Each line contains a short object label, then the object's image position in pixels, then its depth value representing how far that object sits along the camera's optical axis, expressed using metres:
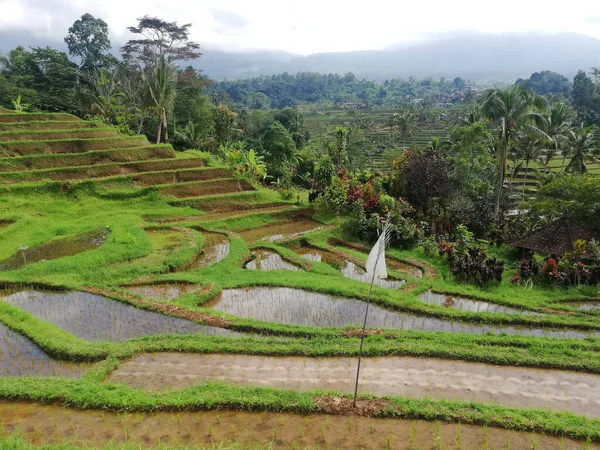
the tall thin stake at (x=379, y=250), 6.00
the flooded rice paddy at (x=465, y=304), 11.63
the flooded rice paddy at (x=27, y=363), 8.21
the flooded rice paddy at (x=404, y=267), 15.01
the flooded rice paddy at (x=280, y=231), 18.88
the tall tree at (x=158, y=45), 34.28
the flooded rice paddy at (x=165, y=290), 12.04
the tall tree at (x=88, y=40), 41.50
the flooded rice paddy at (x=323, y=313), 10.49
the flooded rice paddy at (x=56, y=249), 13.74
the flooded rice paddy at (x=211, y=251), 14.95
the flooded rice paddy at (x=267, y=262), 15.12
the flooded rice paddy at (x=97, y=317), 9.91
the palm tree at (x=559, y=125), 28.98
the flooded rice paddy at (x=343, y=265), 13.75
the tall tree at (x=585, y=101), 50.41
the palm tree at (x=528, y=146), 27.61
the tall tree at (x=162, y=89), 27.03
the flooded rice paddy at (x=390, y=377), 7.56
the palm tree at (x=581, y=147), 28.28
